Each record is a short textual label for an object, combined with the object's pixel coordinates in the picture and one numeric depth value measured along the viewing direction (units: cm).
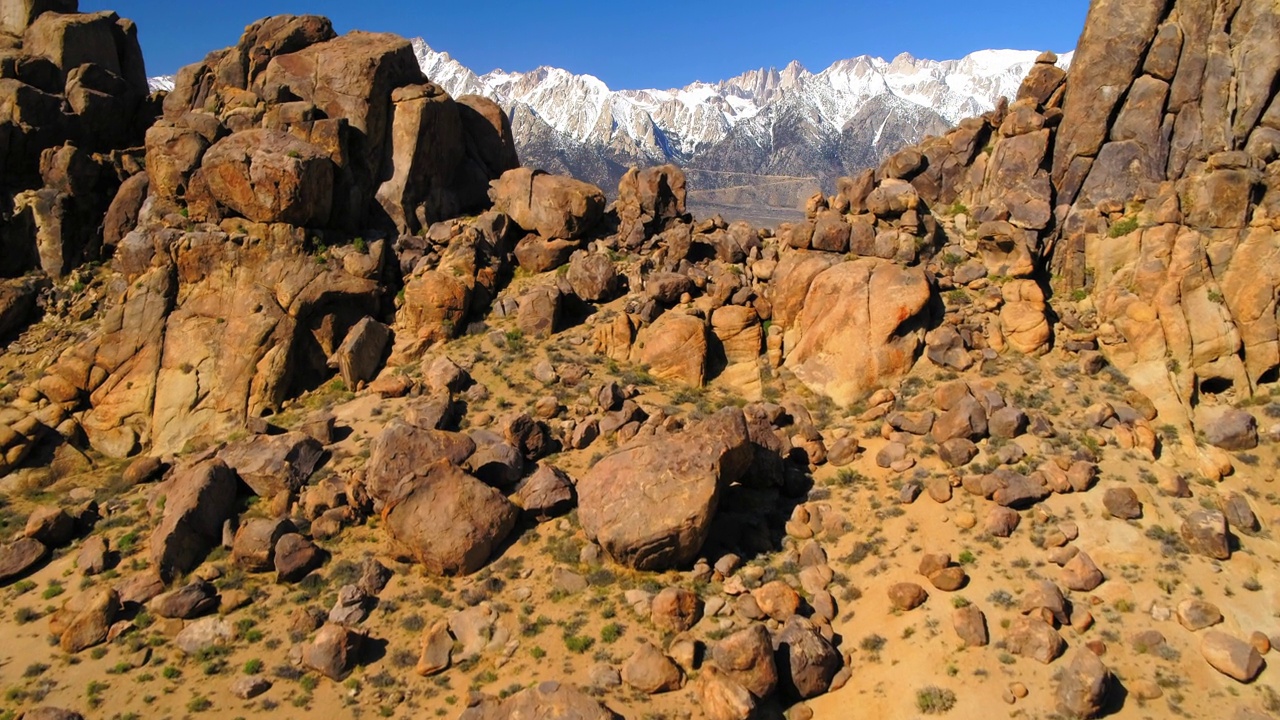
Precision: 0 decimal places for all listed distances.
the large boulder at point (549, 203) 4409
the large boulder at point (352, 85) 4378
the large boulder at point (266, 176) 3819
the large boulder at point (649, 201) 4569
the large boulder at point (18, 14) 4909
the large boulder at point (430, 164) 4422
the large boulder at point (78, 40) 4741
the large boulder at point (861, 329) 3388
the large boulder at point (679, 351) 3628
